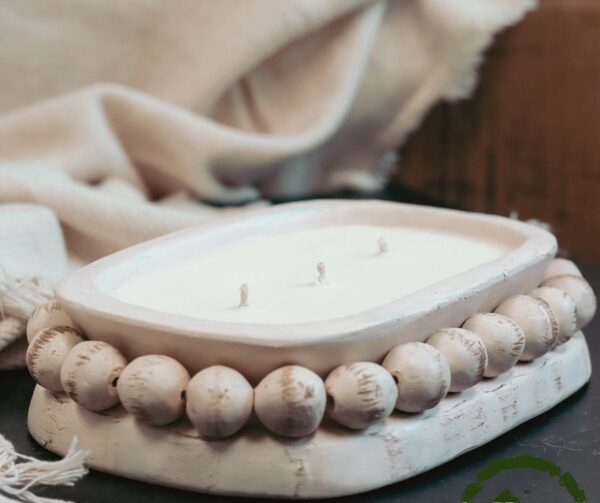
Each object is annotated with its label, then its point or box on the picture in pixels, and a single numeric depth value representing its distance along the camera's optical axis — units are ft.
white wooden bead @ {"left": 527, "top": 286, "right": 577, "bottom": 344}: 1.81
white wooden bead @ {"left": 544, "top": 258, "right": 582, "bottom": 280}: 1.92
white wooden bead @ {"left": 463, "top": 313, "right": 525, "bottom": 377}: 1.70
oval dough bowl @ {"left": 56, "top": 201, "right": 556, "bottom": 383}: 1.55
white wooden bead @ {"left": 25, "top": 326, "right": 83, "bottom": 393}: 1.67
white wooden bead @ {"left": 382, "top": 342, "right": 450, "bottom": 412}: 1.60
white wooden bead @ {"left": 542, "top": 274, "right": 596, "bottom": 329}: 1.87
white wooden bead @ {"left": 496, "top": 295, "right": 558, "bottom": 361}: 1.75
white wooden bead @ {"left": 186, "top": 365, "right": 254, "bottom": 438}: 1.53
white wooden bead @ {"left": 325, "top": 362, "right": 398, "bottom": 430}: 1.55
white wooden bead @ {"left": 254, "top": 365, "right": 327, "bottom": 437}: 1.53
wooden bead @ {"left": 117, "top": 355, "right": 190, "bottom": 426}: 1.56
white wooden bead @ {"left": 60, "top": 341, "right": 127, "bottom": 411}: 1.60
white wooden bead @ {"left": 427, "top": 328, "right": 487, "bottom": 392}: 1.65
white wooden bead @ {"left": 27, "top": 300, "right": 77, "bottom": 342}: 1.73
